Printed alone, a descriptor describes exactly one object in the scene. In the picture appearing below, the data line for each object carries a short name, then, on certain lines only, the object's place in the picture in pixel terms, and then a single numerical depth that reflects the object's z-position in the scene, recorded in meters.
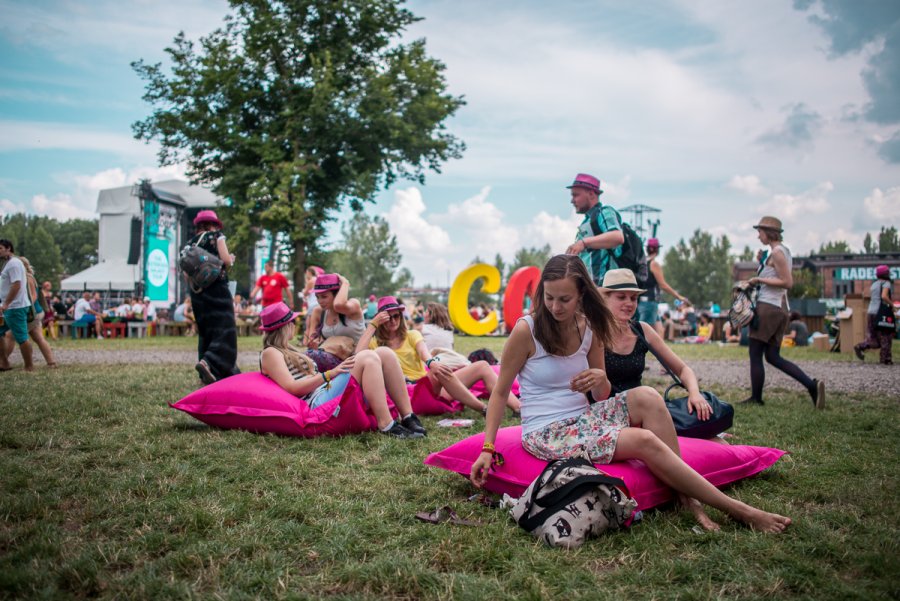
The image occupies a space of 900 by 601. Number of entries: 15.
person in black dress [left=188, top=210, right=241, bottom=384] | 7.91
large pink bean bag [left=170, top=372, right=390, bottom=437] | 5.50
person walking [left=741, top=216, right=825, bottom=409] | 7.16
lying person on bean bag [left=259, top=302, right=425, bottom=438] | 5.64
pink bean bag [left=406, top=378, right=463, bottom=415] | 6.72
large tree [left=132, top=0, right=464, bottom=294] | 23.67
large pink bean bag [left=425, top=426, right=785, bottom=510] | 3.52
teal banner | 33.97
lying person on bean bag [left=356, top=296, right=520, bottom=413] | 6.45
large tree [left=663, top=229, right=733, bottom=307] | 78.56
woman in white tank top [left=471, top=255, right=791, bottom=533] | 3.47
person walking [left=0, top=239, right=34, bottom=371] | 9.93
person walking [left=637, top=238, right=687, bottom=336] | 8.98
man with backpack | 6.27
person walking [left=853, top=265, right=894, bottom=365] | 12.58
